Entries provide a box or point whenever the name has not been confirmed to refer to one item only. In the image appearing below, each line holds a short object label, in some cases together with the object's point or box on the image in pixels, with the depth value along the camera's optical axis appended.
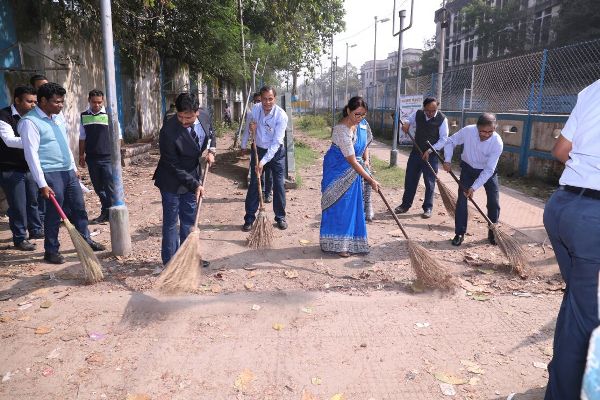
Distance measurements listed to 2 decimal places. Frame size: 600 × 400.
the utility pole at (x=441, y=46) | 13.68
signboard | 11.77
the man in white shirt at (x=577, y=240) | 1.93
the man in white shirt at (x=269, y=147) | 5.55
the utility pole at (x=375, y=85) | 23.11
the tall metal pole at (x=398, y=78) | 10.32
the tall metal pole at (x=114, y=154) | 4.12
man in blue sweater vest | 3.90
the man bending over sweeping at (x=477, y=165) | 4.69
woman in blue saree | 4.27
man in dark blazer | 3.77
